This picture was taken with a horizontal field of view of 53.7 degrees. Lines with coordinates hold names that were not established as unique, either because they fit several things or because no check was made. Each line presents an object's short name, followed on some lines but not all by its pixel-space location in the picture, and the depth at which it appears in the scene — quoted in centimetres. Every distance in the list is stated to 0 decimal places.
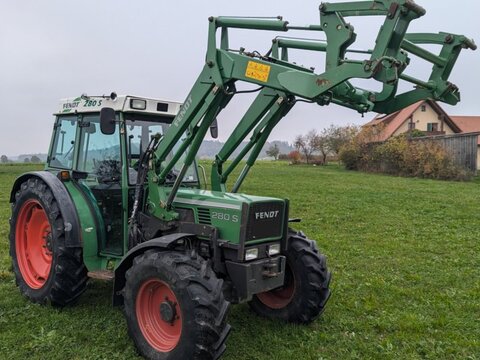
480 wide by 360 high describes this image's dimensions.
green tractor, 384
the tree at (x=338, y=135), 4325
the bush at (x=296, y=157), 5062
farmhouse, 4319
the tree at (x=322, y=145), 4653
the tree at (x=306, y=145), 4925
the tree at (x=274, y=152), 7175
